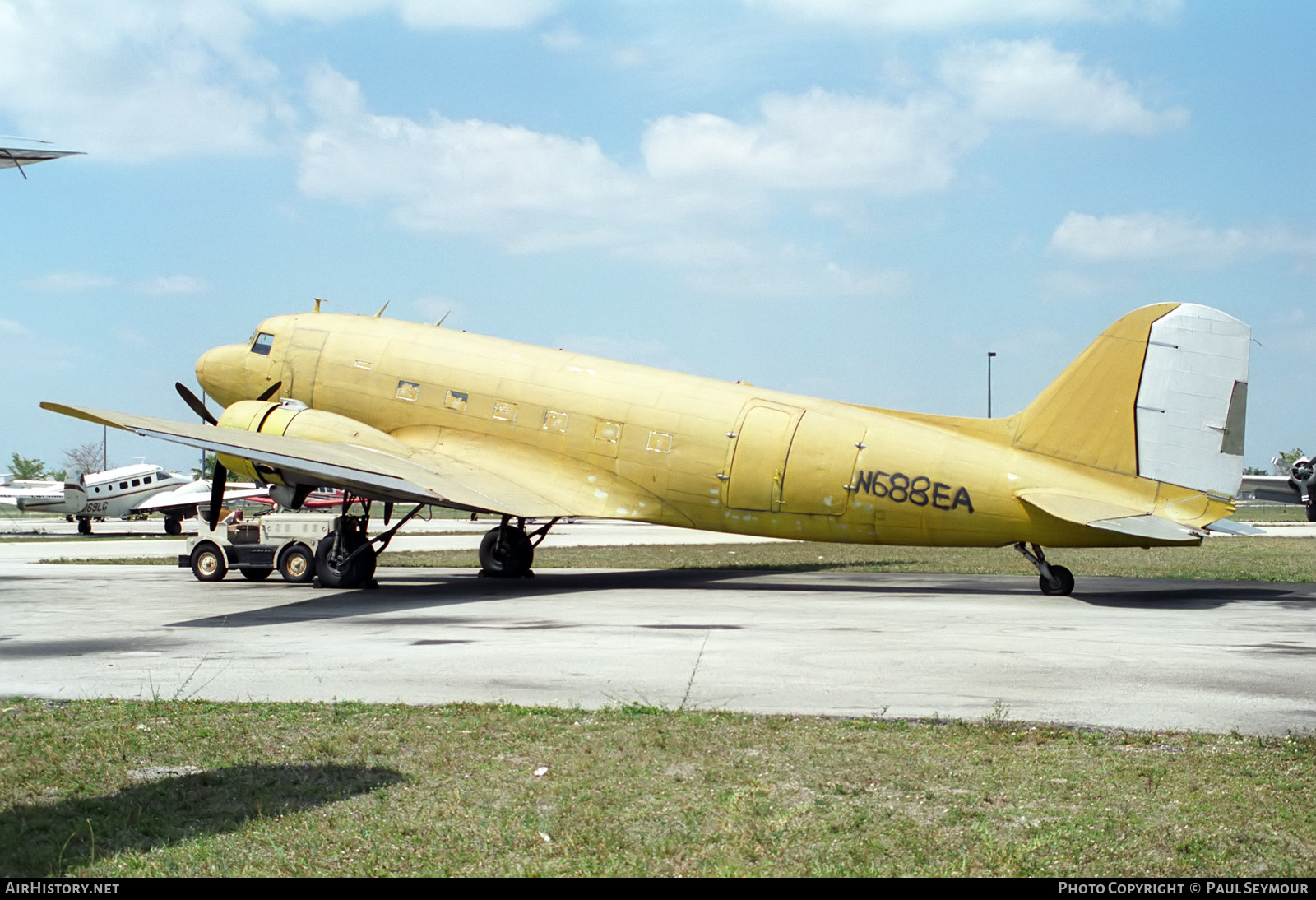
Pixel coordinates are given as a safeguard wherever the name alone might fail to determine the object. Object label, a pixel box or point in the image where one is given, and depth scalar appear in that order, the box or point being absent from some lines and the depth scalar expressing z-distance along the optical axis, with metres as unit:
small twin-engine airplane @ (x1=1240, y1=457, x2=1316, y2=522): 47.09
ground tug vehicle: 24.92
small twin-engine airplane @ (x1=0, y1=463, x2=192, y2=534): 62.62
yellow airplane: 19.80
